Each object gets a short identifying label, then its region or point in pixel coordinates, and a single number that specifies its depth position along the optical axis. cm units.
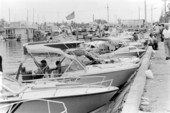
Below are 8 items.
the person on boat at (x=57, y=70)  1092
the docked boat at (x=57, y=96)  777
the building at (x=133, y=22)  10375
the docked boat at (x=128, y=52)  1999
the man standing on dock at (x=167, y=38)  1410
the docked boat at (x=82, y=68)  1077
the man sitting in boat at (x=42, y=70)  1068
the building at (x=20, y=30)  9439
